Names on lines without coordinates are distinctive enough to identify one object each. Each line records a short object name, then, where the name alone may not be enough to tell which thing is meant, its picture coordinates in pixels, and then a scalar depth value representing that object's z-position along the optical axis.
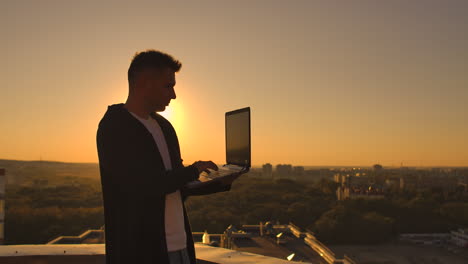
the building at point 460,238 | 47.84
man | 1.25
